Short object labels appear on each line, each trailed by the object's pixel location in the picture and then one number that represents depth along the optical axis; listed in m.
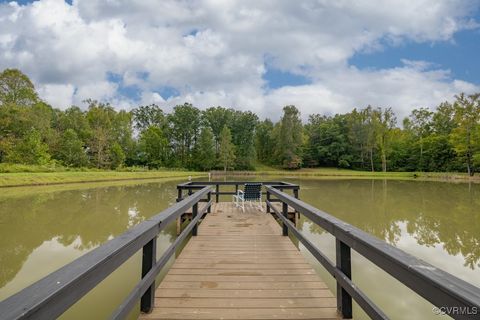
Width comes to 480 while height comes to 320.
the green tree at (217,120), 48.28
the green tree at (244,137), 44.78
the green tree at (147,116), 49.03
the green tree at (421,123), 42.16
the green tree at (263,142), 52.28
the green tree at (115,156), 32.47
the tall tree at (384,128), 40.12
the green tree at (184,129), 45.94
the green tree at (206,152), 41.97
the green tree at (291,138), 44.25
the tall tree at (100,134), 31.72
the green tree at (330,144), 47.28
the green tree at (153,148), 41.28
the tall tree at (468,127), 29.73
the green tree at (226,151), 41.81
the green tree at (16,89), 24.66
